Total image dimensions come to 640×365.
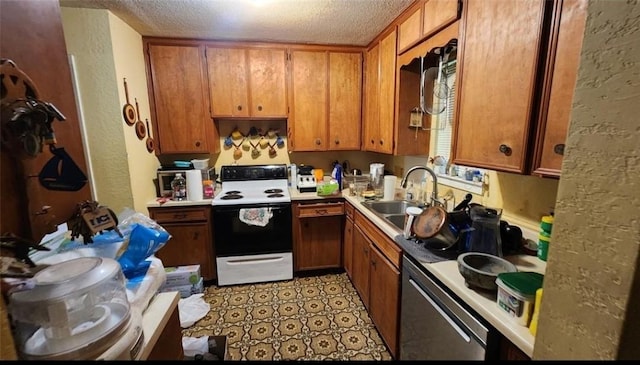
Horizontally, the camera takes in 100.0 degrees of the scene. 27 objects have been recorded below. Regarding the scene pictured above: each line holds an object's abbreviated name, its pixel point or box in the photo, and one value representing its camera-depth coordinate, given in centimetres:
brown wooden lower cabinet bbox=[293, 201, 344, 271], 262
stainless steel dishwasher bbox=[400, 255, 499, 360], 97
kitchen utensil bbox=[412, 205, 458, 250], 129
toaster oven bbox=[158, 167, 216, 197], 253
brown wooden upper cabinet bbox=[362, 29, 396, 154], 227
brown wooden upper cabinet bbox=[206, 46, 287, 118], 259
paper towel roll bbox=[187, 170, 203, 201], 244
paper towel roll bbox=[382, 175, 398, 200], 235
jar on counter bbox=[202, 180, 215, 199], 256
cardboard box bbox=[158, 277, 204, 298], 236
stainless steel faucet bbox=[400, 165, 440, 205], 169
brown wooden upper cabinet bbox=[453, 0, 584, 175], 98
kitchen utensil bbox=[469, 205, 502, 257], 121
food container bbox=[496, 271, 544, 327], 82
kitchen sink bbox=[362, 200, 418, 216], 228
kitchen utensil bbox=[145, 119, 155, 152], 247
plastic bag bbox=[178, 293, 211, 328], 213
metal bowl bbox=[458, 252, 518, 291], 98
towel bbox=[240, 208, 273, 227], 246
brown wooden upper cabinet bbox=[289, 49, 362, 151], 272
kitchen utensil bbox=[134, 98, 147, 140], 229
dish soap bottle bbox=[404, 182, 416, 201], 236
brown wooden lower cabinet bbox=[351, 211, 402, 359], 164
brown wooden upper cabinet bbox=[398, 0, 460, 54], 148
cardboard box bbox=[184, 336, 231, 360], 132
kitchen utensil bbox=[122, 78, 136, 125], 210
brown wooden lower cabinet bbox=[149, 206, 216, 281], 243
